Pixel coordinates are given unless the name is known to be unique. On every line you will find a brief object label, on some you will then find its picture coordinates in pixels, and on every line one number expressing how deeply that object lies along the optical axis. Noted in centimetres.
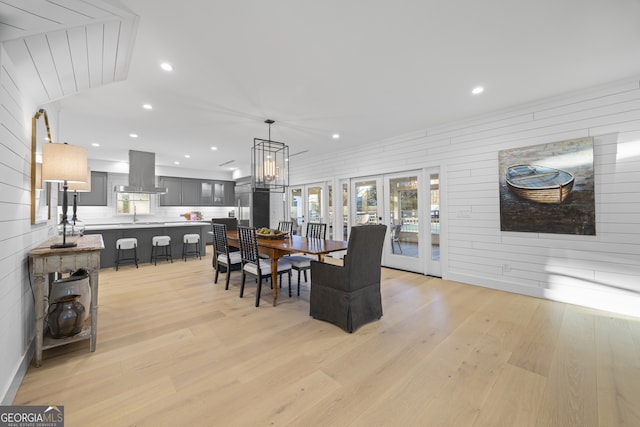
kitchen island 517
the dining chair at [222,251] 376
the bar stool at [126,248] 504
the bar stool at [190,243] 592
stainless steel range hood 595
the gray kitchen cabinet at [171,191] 795
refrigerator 809
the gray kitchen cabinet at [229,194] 926
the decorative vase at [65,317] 208
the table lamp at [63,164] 202
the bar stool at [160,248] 548
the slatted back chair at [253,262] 313
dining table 297
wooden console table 193
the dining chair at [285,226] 495
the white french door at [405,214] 451
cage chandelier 383
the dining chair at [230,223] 498
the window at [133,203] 736
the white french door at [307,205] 657
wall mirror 212
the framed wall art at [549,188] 306
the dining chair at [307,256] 348
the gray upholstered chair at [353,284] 248
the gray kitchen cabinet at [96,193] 679
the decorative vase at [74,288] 223
